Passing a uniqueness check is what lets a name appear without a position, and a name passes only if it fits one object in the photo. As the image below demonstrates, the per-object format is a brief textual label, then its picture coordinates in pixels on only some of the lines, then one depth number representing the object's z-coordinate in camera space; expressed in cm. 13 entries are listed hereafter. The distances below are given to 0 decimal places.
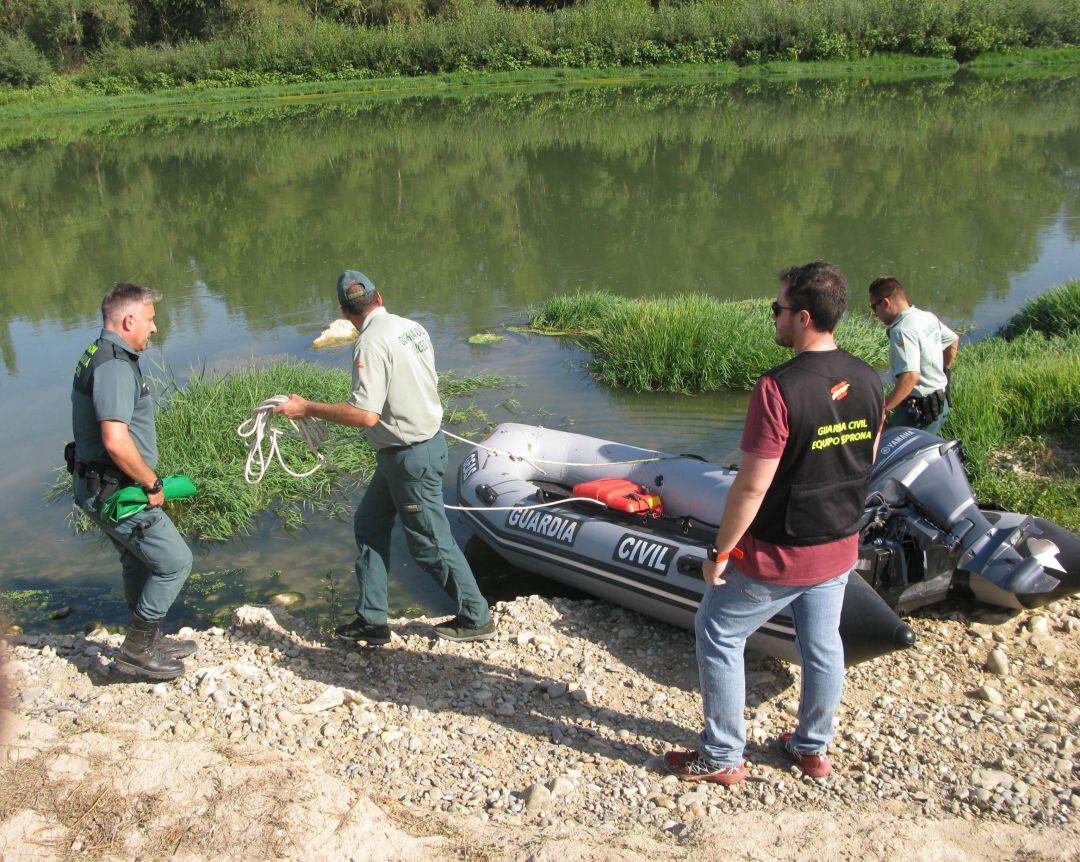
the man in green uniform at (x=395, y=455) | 405
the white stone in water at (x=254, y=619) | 471
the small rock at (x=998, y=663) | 402
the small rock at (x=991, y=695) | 383
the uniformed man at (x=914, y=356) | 485
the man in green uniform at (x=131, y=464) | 378
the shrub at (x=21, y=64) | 3458
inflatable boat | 419
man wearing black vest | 292
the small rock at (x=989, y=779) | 330
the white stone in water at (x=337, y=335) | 1000
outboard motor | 422
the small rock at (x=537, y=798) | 328
